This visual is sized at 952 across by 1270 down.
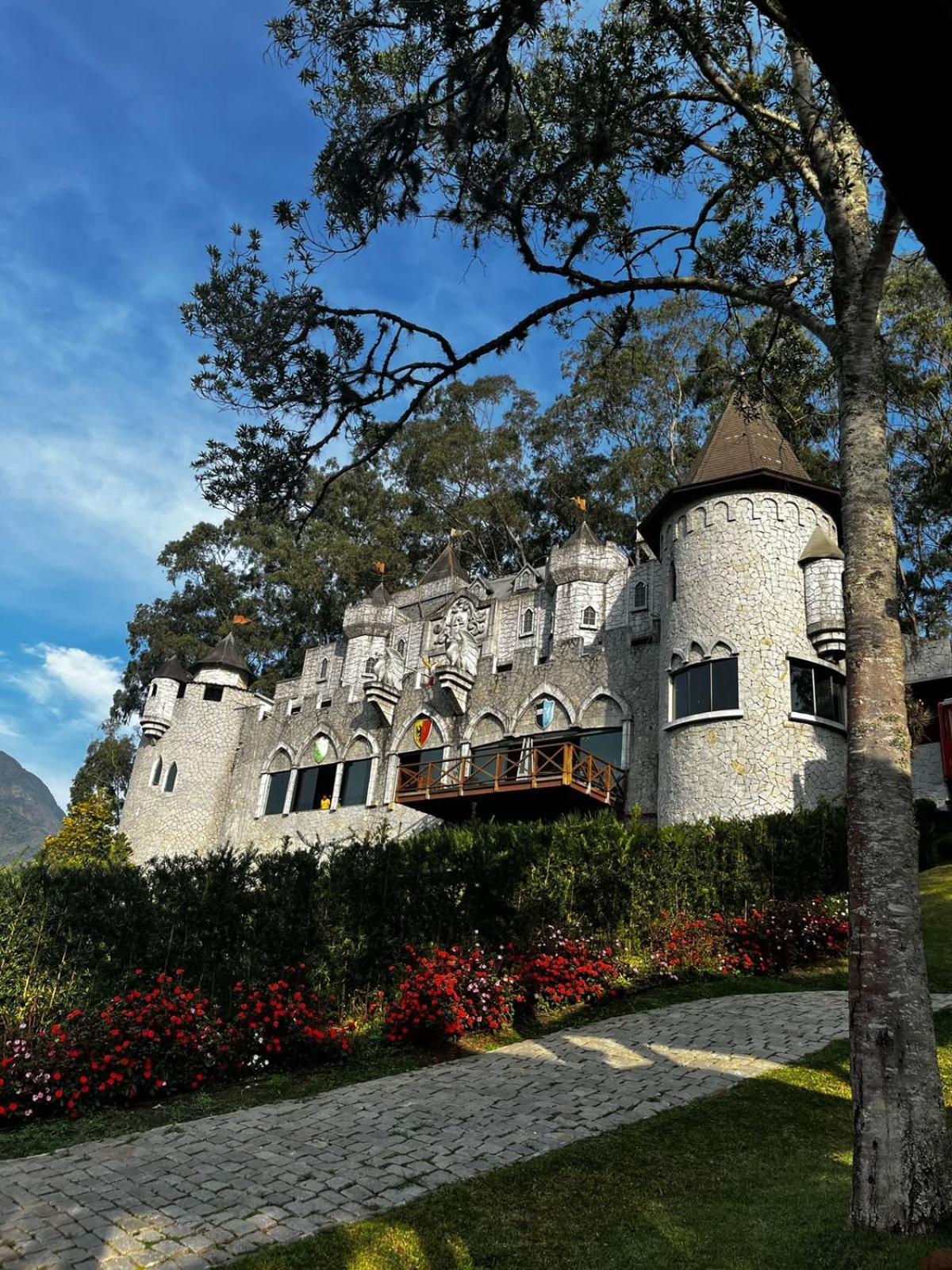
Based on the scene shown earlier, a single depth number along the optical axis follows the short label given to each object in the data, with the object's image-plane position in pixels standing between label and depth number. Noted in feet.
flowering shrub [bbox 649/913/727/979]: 45.11
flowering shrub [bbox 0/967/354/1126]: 29.94
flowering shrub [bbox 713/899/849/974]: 46.62
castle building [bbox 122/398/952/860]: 68.90
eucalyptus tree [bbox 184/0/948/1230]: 23.32
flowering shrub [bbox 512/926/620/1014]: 39.96
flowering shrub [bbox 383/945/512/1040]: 35.99
